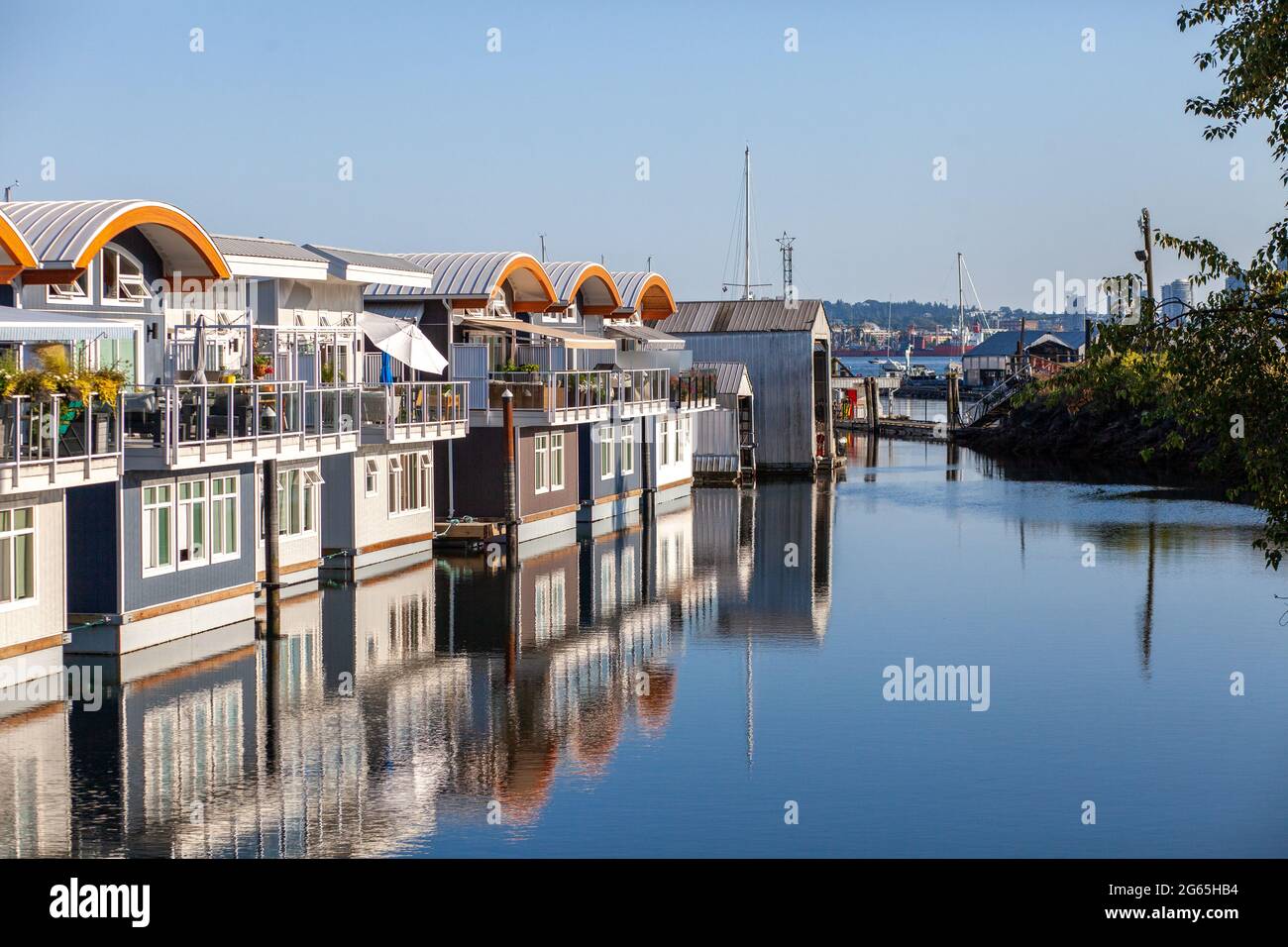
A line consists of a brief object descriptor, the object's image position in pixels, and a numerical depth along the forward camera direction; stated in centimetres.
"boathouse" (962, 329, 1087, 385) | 14712
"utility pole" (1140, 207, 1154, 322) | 8150
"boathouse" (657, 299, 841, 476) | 6838
